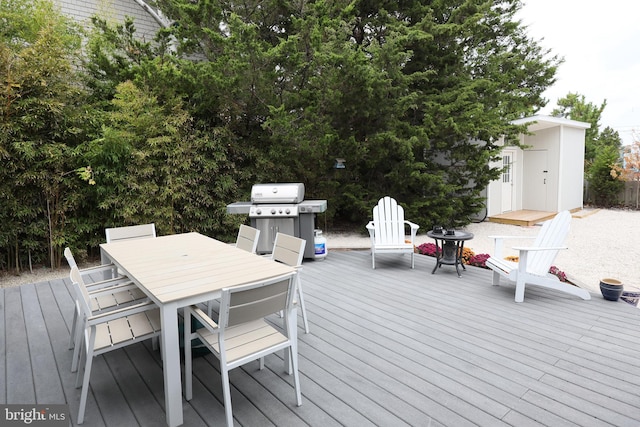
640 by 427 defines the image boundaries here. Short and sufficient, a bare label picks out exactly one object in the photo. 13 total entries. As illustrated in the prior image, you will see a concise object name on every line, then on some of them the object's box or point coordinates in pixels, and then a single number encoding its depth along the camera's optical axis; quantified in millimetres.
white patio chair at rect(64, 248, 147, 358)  2295
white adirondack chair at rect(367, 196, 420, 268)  4656
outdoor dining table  1776
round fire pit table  4309
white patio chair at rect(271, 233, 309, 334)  2695
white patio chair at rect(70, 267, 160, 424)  1819
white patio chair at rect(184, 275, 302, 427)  1690
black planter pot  3389
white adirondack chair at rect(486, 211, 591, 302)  3416
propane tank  5113
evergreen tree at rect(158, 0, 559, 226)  5535
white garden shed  9797
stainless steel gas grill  4906
